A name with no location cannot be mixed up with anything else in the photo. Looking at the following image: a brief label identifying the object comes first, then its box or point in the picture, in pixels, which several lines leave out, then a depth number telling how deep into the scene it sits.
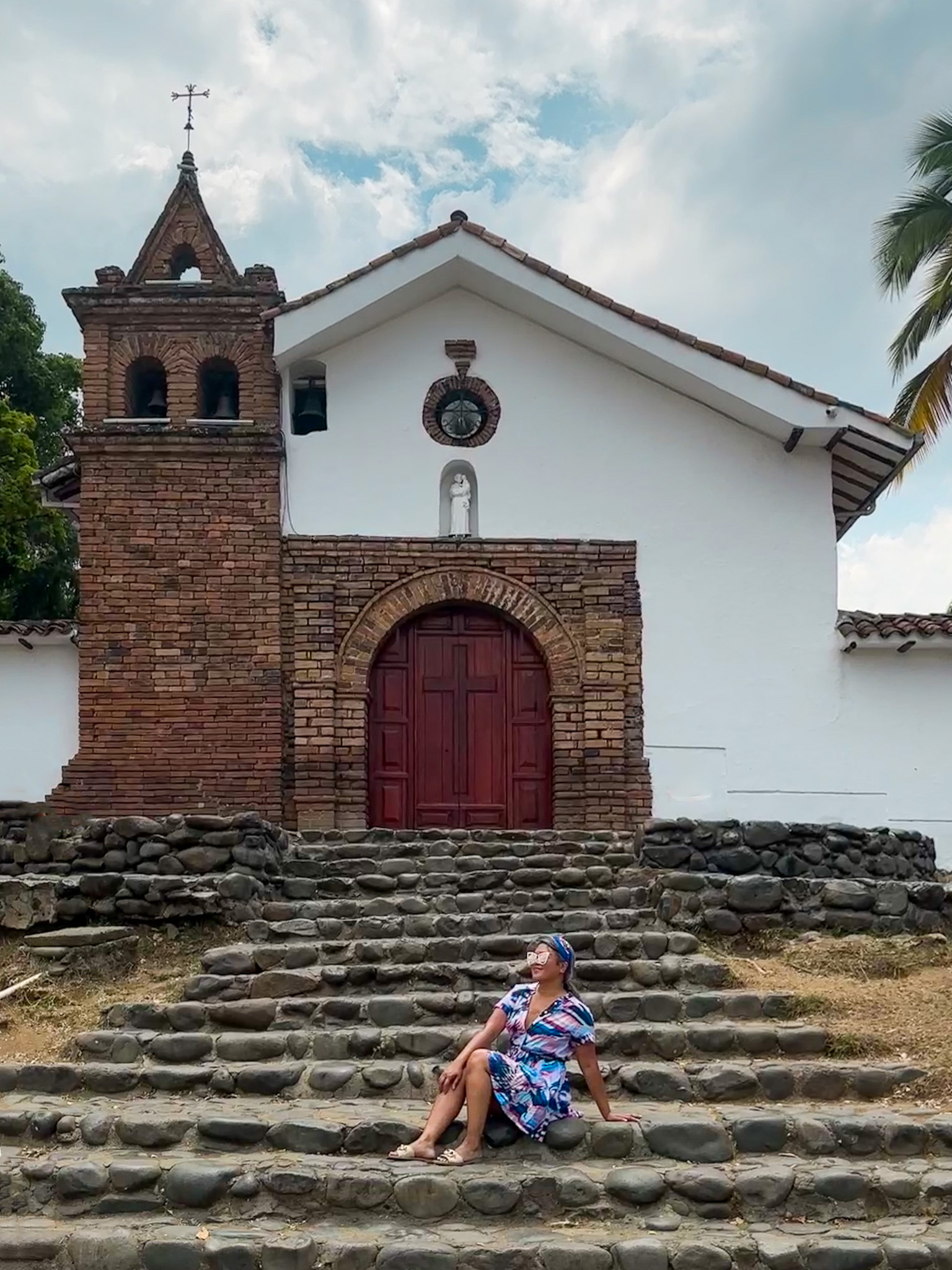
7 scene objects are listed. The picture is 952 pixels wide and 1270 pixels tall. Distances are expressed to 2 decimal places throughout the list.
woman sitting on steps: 5.48
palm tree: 17.31
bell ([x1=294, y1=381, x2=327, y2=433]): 11.98
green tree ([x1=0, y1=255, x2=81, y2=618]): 20.50
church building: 11.25
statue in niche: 11.68
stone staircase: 5.04
